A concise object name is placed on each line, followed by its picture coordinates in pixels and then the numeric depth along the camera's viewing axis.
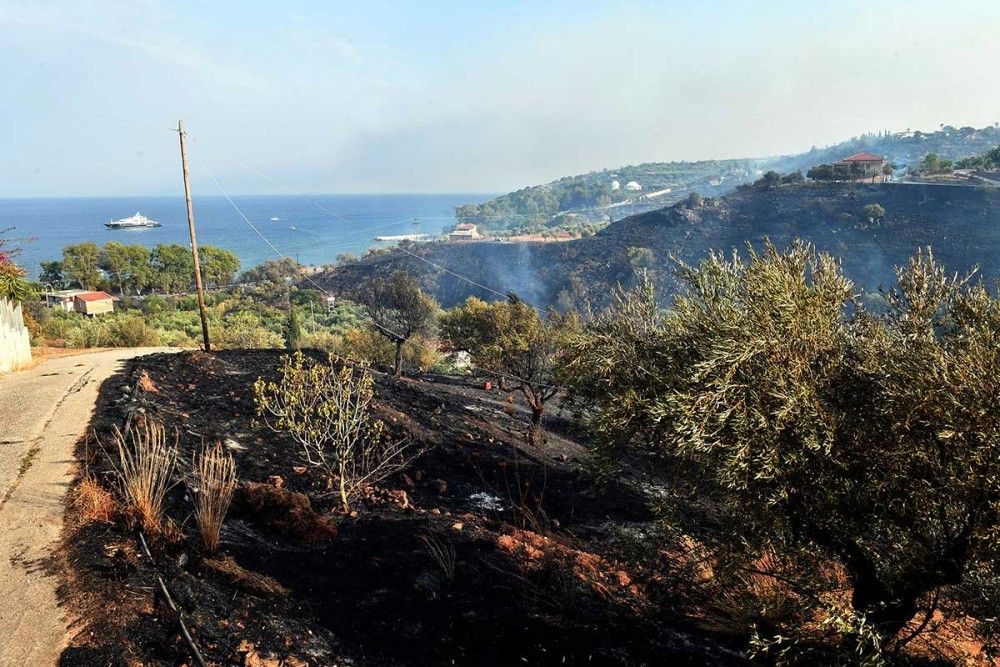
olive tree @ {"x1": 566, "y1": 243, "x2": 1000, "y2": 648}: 4.59
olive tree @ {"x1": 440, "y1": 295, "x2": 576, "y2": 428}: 16.16
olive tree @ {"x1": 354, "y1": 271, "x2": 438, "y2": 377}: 19.98
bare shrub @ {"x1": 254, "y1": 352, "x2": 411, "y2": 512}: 8.09
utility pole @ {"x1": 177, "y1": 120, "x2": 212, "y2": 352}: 16.50
